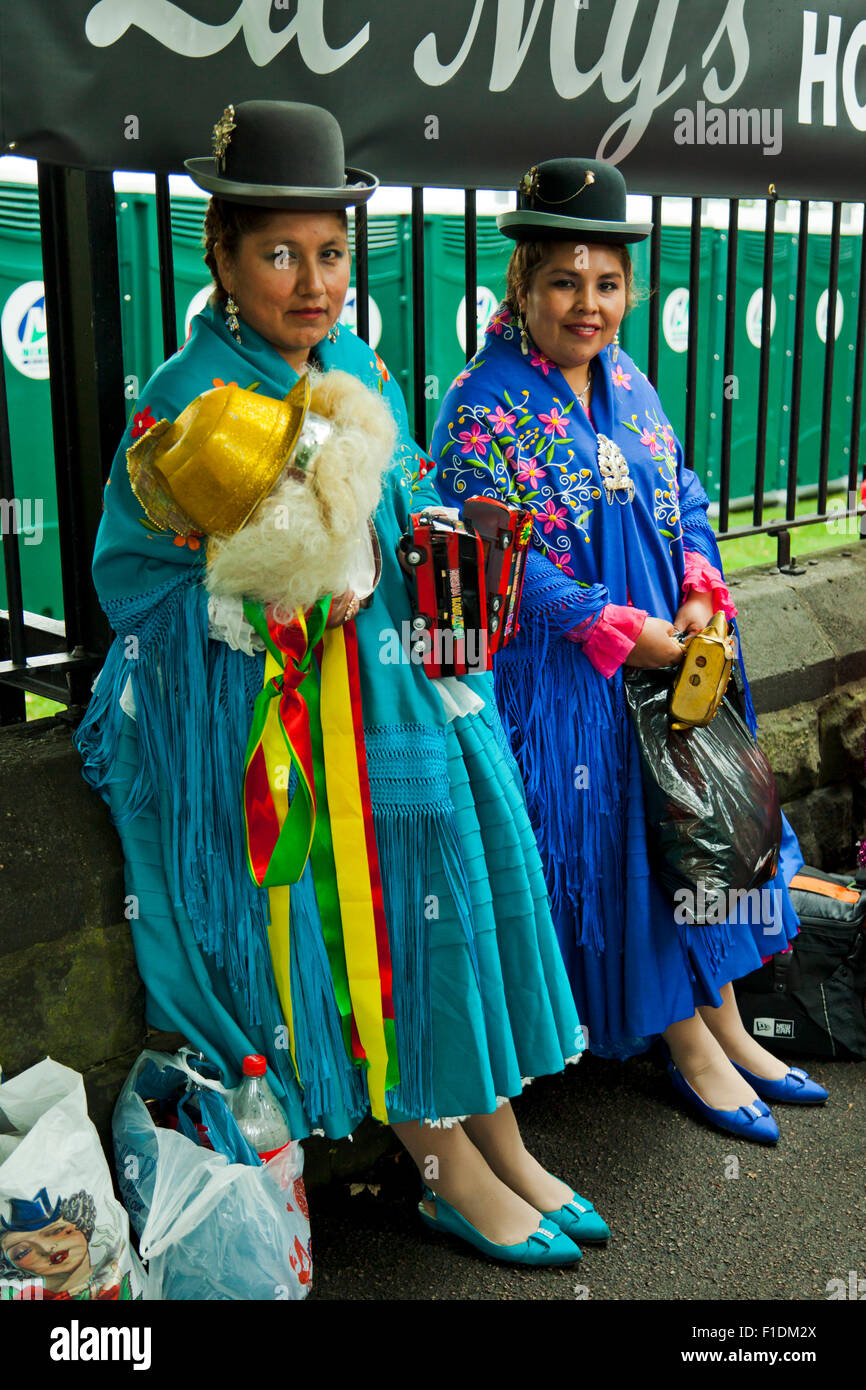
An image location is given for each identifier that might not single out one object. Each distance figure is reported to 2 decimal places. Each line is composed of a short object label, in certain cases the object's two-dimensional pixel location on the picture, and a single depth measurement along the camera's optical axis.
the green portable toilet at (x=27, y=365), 5.55
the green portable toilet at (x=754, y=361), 9.93
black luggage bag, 3.36
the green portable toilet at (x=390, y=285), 7.41
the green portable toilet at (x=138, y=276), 5.87
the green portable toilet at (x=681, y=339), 9.33
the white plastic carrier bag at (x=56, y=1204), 2.01
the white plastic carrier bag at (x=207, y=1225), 2.22
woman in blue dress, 2.76
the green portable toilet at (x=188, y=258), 6.40
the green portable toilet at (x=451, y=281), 7.90
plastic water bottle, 2.36
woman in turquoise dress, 2.22
